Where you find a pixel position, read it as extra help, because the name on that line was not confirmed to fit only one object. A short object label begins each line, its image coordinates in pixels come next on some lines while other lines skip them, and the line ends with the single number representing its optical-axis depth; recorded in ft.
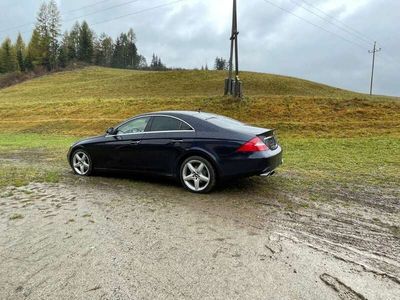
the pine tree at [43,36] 294.05
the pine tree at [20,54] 318.86
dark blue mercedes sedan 21.83
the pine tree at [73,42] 326.61
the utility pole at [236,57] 80.09
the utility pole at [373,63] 210.04
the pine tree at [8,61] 317.63
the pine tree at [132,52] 402.93
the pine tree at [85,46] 327.88
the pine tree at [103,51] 358.58
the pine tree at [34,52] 299.38
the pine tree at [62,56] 302.86
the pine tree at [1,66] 319.06
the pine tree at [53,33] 295.07
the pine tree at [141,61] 422.41
